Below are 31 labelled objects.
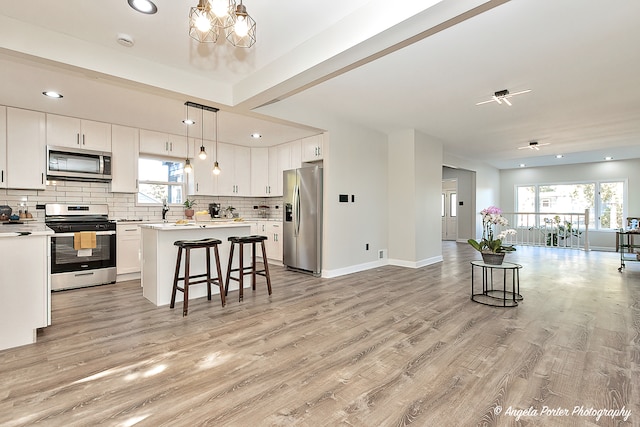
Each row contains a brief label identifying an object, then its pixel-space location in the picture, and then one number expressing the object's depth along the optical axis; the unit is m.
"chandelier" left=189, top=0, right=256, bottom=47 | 1.50
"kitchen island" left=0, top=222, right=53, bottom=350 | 2.44
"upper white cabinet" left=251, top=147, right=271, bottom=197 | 6.59
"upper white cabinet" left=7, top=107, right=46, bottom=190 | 4.06
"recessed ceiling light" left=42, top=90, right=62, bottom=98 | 3.57
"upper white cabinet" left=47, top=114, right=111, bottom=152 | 4.34
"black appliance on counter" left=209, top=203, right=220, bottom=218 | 6.19
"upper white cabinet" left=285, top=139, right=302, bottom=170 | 5.81
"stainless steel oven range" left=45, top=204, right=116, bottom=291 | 4.11
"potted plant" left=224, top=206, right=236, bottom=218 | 6.41
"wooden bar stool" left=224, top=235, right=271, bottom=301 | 3.73
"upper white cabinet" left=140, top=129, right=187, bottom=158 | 5.17
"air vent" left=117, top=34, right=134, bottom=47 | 2.66
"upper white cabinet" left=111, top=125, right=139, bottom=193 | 4.86
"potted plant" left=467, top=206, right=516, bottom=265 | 3.50
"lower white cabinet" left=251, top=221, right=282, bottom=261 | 6.02
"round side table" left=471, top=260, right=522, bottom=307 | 3.52
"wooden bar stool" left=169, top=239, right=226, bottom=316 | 3.20
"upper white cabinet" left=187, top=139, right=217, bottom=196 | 5.79
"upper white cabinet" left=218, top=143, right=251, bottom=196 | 6.21
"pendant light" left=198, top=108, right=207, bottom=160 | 4.05
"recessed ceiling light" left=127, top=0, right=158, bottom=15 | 2.24
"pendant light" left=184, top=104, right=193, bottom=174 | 4.20
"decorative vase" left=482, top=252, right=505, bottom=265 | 3.48
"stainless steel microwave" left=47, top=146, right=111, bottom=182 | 4.33
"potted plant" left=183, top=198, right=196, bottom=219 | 5.75
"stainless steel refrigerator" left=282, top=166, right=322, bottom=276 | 4.97
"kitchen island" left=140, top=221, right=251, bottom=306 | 3.48
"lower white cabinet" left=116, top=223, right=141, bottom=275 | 4.63
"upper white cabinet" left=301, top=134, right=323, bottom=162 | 5.38
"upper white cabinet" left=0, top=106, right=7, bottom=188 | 3.99
